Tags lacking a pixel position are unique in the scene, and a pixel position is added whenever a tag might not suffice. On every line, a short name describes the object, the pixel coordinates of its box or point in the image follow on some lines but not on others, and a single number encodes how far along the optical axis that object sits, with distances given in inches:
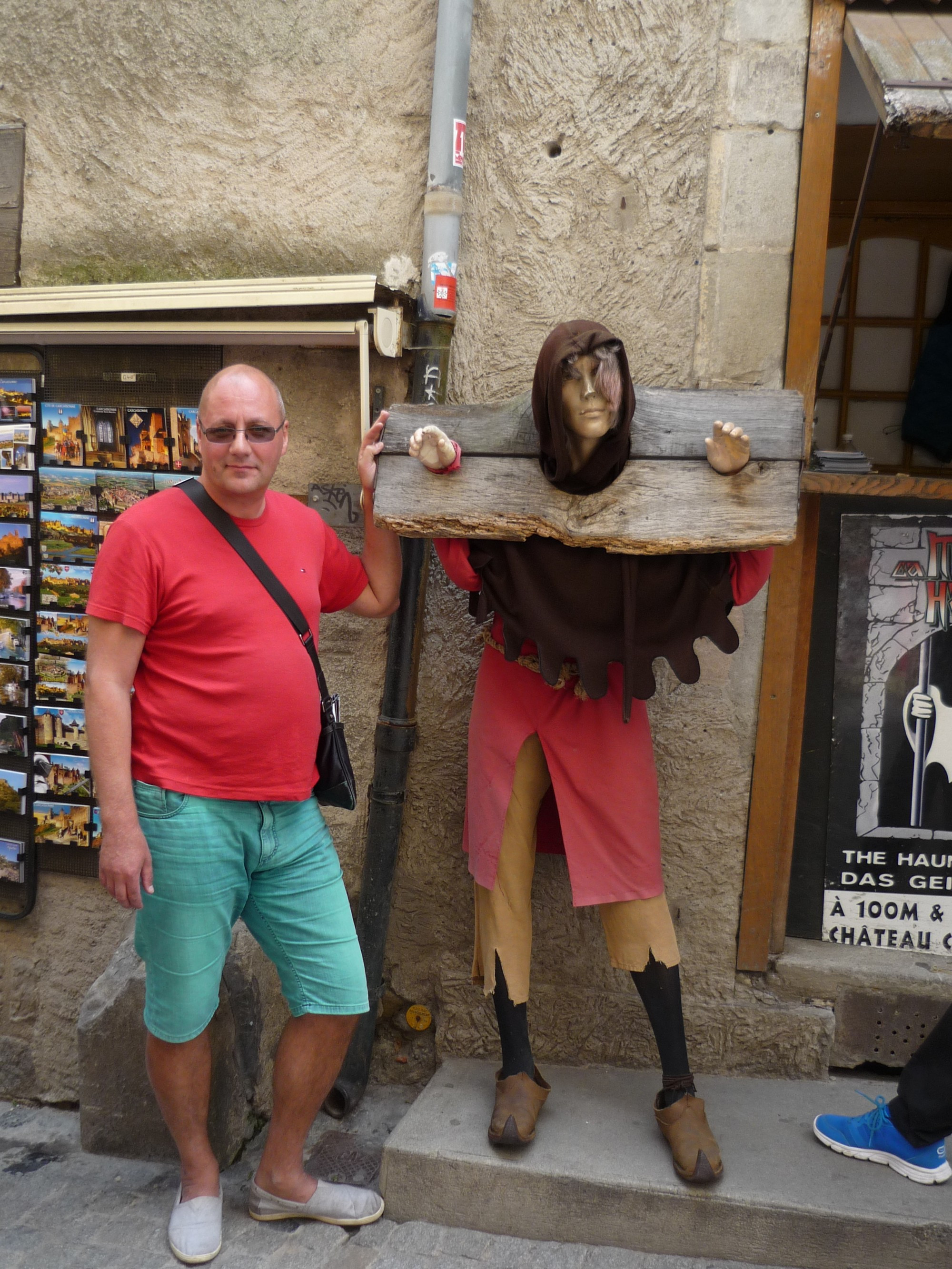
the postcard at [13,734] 138.9
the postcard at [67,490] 132.8
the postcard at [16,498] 135.6
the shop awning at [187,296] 112.3
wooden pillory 88.8
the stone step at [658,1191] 93.0
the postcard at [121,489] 130.2
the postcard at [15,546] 136.6
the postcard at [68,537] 133.8
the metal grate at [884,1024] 115.8
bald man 90.0
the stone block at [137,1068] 112.3
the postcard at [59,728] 136.4
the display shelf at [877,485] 109.3
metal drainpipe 113.3
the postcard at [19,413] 134.7
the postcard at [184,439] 127.3
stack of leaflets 111.9
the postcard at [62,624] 135.2
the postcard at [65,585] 135.0
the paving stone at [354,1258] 95.0
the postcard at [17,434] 135.0
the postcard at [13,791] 139.1
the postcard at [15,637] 137.9
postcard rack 130.7
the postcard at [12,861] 139.3
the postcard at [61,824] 136.5
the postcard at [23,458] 135.2
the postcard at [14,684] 138.6
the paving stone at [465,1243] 97.5
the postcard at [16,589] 137.3
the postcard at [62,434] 132.6
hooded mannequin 90.0
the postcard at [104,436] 130.6
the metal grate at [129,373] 126.4
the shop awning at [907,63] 92.5
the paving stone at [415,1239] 97.8
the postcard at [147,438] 128.8
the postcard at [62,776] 136.4
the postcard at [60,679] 136.1
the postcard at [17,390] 134.4
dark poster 117.6
